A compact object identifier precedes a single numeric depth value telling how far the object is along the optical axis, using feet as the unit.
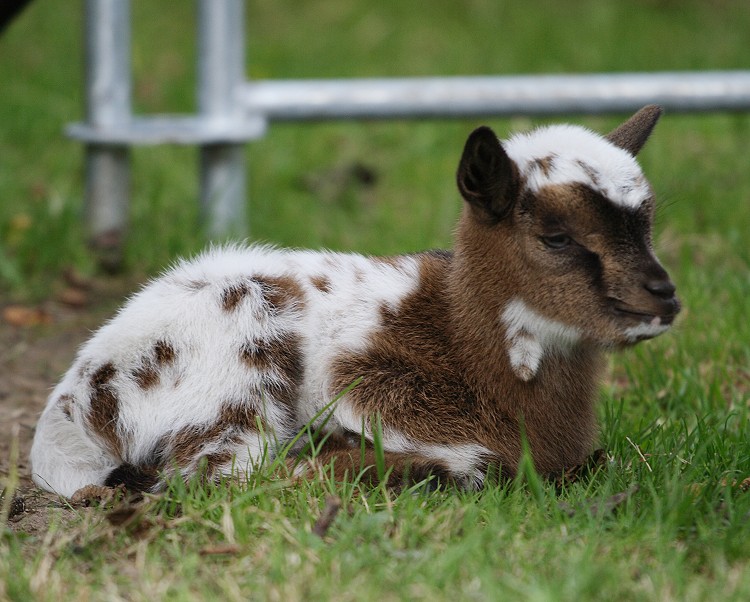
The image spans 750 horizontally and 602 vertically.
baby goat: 21.77
